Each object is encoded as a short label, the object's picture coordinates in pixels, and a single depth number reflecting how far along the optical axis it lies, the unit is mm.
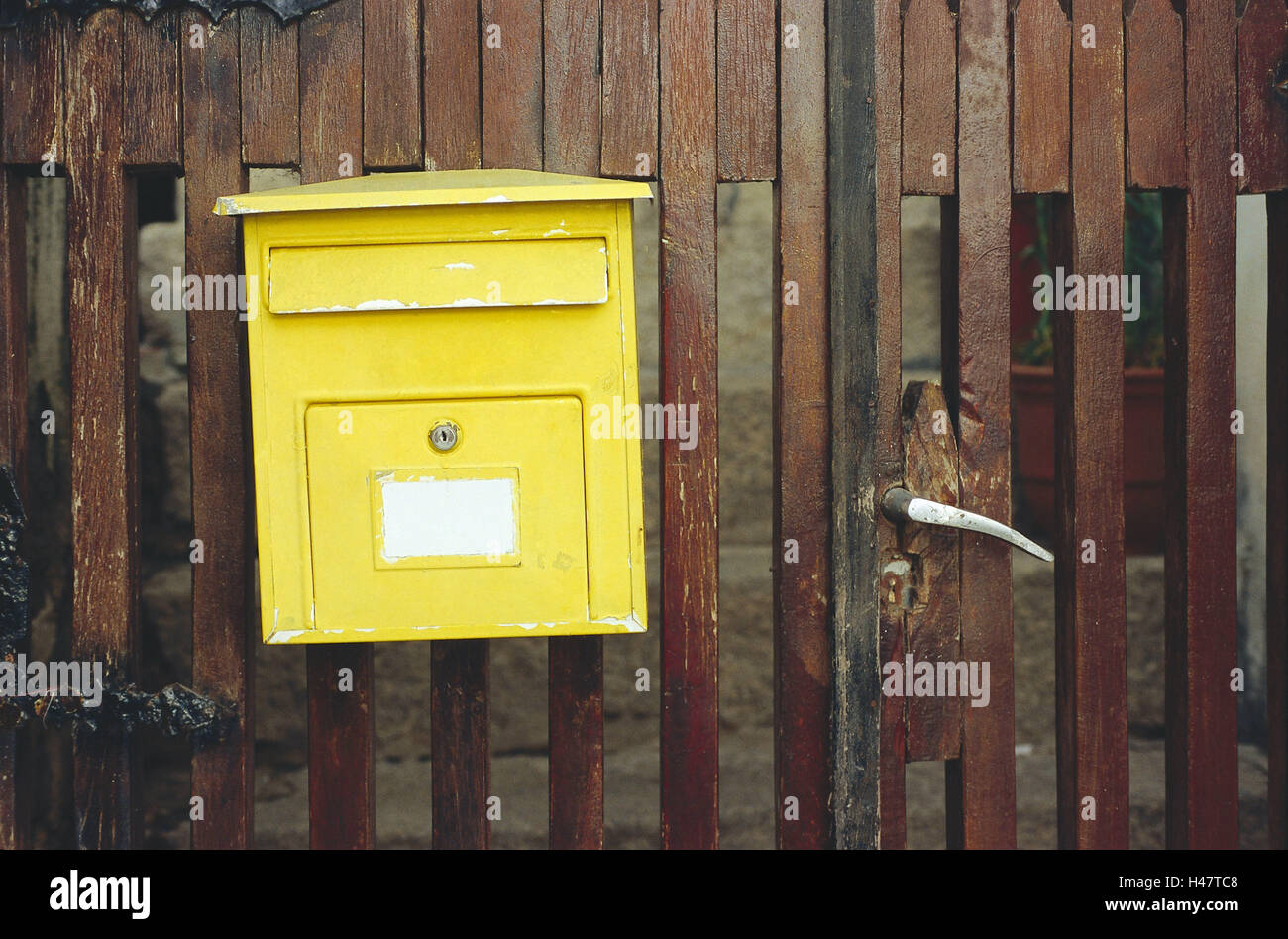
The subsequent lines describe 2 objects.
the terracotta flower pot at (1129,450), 3473
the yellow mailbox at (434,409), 1769
